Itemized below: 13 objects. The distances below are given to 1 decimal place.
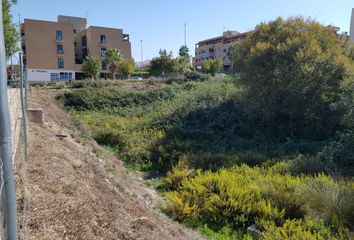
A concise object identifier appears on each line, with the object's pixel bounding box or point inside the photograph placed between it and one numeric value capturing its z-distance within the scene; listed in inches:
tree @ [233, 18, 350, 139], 656.4
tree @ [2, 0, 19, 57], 769.9
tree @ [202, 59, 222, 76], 2285.4
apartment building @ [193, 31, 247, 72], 3639.3
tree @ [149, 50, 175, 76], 2028.8
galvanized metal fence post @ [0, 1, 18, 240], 84.2
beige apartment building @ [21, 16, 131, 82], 2276.1
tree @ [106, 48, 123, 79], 2345.5
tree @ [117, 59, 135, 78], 2151.1
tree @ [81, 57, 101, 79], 2007.9
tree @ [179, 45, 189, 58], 3575.3
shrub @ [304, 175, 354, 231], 291.0
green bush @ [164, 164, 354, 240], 286.4
